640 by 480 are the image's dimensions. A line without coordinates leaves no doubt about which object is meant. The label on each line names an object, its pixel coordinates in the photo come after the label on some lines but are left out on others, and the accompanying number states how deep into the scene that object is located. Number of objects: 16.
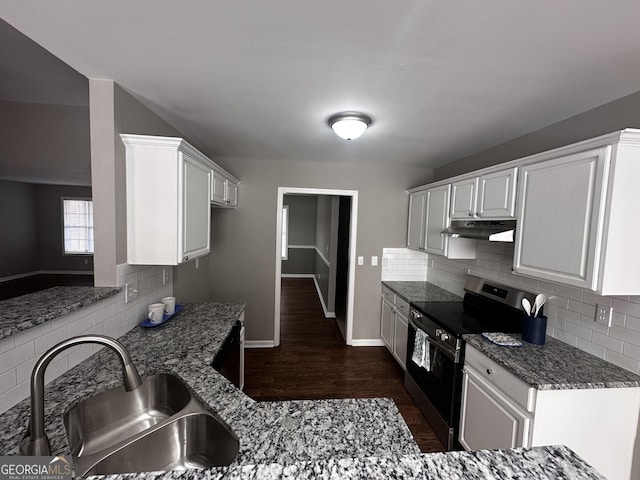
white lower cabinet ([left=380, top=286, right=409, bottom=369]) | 2.91
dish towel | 2.32
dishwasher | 1.78
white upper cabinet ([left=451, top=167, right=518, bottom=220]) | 1.92
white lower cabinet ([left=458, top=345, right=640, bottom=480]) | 1.39
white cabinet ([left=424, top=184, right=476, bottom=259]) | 2.69
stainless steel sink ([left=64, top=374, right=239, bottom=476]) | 0.99
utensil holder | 1.77
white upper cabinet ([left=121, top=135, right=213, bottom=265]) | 1.68
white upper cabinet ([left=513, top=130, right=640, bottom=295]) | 1.32
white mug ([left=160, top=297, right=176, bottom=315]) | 2.08
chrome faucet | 0.67
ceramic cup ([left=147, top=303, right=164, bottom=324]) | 1.91
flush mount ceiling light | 1.92
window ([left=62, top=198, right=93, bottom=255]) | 7.00
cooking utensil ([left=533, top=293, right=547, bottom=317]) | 1.79
